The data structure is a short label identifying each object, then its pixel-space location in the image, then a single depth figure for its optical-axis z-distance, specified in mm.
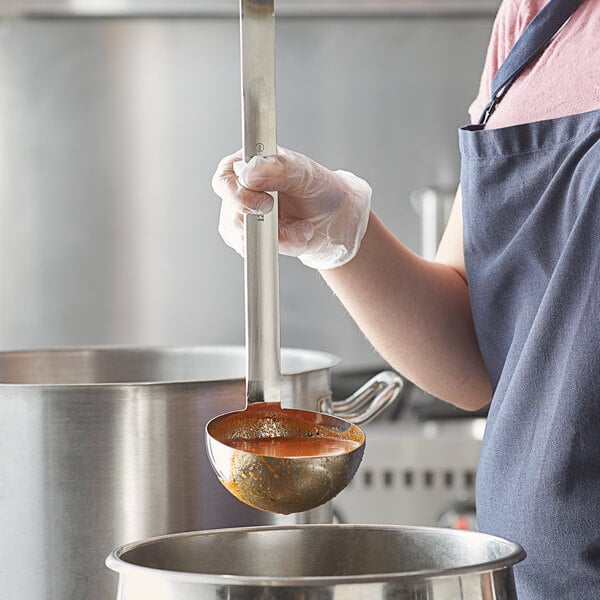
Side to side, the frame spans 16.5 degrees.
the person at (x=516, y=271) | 1609
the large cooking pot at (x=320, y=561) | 1191
